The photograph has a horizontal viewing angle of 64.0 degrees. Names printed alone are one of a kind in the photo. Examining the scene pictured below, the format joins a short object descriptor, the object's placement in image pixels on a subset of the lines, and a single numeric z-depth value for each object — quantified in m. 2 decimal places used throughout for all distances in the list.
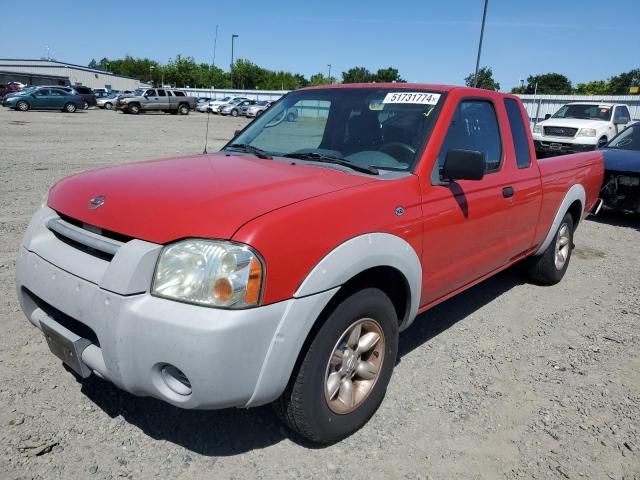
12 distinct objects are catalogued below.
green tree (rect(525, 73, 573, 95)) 83.97
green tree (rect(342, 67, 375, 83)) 92.06
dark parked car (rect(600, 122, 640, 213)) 7.85
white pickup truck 14.23
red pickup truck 2.09
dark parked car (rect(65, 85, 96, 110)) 40.03
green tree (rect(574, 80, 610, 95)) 78.06
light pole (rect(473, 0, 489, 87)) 19.69
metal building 81.94
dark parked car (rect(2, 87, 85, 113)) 31.42
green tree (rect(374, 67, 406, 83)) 91.31
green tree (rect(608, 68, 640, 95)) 82.62
